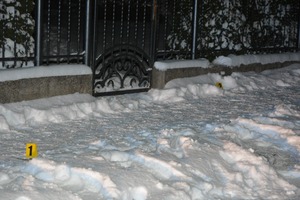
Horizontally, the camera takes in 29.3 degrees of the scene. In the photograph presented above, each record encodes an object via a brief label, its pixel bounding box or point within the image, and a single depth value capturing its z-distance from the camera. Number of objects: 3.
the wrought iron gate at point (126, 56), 7.62
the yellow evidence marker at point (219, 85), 8.76
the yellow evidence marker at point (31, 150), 5.03
